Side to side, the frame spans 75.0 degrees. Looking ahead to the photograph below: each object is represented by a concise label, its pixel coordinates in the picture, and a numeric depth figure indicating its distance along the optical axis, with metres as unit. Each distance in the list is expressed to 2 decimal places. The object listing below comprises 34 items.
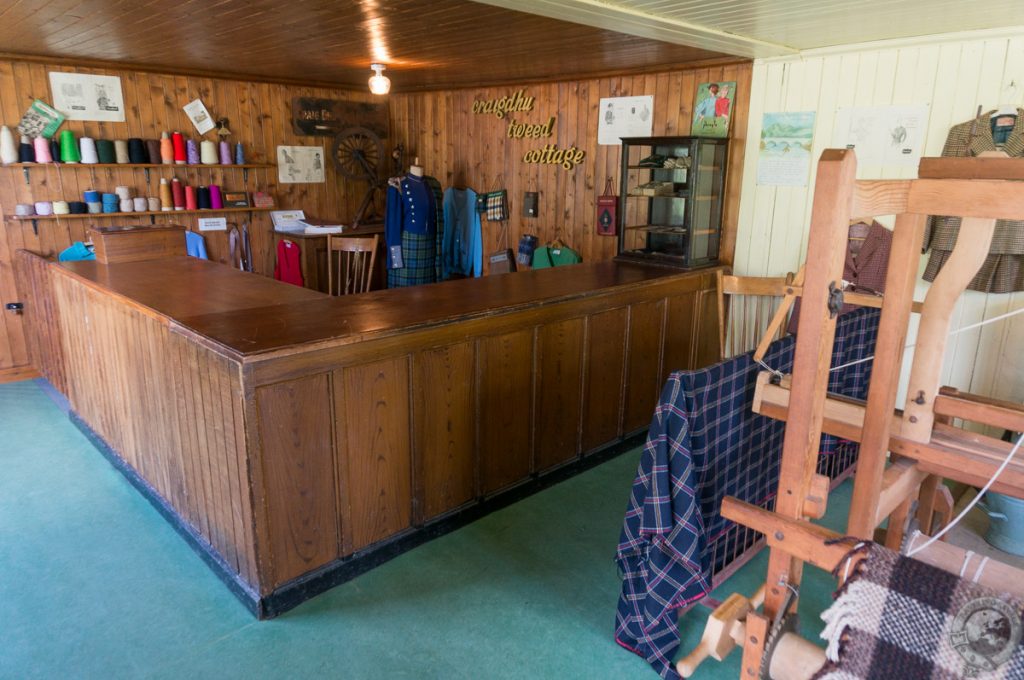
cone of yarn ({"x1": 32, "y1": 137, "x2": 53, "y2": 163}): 4.59
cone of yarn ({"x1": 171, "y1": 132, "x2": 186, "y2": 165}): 5.17
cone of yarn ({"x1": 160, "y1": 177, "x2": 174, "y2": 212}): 5.21
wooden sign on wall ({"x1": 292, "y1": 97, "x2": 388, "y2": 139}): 5.89
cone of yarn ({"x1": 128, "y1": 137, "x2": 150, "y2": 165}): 4.98
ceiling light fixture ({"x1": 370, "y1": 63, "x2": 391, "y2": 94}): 4.46
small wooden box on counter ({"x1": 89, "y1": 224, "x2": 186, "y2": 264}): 3.83
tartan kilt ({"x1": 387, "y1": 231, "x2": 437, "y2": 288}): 5.84
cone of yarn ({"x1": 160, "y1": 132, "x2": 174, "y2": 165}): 5.12
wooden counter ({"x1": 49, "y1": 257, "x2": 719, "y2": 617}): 2.30
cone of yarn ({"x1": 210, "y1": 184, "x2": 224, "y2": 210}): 5.44
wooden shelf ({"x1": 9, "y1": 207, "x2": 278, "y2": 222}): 4.70
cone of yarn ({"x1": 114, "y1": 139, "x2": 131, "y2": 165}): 4.92
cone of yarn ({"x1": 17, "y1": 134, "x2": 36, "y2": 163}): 4.57
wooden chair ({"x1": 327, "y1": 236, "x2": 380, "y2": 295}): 4.72
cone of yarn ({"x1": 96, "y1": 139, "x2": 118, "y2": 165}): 4.84
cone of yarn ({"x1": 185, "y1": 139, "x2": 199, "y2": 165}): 5.25
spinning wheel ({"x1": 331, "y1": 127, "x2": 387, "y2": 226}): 6.20
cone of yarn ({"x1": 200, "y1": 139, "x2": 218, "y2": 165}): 5.32
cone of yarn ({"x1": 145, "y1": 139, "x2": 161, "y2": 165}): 5.10
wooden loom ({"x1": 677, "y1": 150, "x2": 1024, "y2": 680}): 1.03
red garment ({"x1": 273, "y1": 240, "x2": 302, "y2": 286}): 5.68
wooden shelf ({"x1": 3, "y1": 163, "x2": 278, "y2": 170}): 4.64
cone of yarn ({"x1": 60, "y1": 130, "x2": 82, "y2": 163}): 4.69
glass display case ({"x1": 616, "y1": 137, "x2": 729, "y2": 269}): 3.95
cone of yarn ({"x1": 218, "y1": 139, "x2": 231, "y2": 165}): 5.42
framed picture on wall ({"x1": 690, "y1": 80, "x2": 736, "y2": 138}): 4.06
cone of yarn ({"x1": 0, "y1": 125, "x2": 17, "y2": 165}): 4.47
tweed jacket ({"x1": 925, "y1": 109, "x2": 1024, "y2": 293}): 3.02
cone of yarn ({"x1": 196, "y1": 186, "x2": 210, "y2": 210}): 5.38
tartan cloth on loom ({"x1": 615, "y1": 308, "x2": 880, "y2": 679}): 2.01
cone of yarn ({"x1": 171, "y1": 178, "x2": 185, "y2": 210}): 5.26
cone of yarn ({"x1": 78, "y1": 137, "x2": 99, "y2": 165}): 4.76
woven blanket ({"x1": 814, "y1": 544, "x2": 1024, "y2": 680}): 0.81
